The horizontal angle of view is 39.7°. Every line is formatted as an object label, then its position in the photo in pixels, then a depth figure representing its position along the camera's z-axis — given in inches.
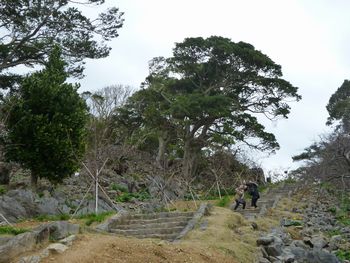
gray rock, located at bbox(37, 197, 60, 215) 704.7
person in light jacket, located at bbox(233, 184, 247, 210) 864.2
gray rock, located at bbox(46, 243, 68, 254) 345.7
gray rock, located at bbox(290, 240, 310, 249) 555.1
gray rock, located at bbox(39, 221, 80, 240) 382.0
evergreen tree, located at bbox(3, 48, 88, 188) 760.3
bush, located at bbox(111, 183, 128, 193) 1046.4
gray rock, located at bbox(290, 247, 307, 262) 496.5
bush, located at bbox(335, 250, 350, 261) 574.9
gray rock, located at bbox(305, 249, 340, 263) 502.0
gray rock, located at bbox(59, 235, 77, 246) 367.6
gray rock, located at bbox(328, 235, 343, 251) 612.4
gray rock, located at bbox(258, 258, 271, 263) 450.2
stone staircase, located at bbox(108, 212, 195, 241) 542.6
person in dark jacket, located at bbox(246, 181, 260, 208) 873.5
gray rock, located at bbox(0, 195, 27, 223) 648.4
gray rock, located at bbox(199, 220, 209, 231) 538.4
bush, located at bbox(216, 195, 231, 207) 926.4
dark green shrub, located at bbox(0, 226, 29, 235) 410.3
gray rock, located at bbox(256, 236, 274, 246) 511.8
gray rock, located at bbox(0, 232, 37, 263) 330.0
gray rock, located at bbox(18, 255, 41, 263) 323.9
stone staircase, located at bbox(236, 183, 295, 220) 817.3
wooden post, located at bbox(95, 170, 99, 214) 655.8
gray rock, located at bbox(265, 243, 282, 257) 490.2
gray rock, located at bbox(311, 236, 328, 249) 581.0
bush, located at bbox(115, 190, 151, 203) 959.6
